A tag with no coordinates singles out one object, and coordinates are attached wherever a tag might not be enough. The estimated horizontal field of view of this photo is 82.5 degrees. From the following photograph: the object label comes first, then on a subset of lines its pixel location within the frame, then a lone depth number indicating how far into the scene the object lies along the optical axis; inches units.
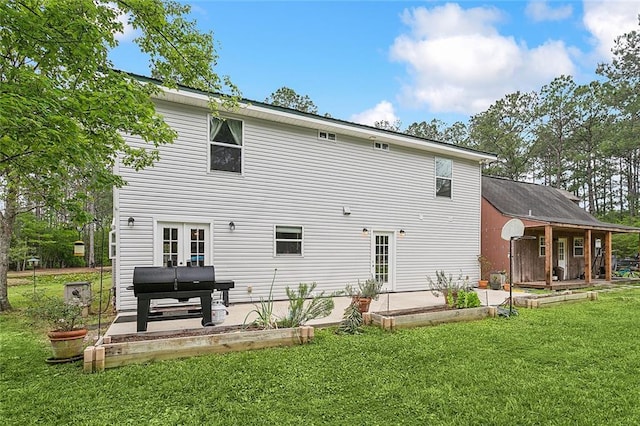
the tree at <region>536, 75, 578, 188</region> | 1069.1
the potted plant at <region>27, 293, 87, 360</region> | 171.9
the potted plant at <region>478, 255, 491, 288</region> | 511.8
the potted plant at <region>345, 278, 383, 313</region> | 278.1
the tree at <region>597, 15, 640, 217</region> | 995.3
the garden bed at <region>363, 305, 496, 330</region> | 241.3
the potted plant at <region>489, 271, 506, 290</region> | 483.8
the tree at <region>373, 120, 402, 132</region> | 1331.2
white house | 305.3
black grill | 211.4
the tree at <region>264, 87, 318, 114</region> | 1079.0
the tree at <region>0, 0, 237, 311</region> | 146.3
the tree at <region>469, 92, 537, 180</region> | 1129.4
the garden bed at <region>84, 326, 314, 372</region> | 162.9
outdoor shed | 522.9
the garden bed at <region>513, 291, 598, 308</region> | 329.0
